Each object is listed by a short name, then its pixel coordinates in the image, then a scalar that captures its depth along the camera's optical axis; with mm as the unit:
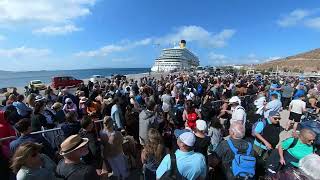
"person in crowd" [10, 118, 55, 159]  1846
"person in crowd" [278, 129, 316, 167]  1905
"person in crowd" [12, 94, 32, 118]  2969
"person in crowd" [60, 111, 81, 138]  2194
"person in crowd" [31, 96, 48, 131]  2489
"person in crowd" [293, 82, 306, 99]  4709
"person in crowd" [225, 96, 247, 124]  2801
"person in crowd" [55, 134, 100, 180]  1300
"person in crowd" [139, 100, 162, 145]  2807
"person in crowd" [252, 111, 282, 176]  2344
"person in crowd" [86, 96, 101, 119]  3411
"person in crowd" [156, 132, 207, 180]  1542
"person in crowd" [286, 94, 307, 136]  4121
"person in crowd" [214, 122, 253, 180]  1733
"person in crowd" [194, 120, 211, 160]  2014
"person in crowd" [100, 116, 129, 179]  2195
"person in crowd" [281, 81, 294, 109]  6365
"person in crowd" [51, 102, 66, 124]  2971
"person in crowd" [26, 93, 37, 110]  3219
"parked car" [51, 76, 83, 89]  13590
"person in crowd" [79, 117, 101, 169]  2030
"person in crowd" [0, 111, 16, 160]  2161
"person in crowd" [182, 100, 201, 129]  3045
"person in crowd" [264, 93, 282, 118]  3499
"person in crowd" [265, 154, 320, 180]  1379
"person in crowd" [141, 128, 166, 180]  1960
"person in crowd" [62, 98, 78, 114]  3412
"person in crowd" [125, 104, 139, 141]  3082
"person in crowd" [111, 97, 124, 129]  3080
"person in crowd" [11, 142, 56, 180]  1353
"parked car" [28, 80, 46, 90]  12114
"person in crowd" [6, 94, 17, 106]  3300
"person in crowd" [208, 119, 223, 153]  2581
